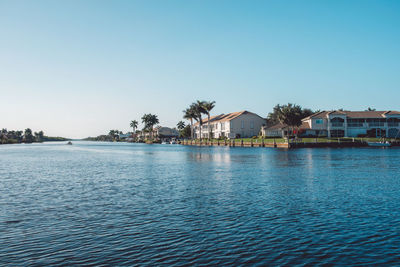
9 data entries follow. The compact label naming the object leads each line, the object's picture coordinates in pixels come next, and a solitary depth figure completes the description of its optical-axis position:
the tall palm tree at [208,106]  136.75
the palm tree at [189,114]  146.88
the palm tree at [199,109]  138.38
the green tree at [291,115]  94.12
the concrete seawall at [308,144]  88.38
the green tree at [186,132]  181.62
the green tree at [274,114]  166.75
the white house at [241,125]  127.50
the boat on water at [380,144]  87.95
